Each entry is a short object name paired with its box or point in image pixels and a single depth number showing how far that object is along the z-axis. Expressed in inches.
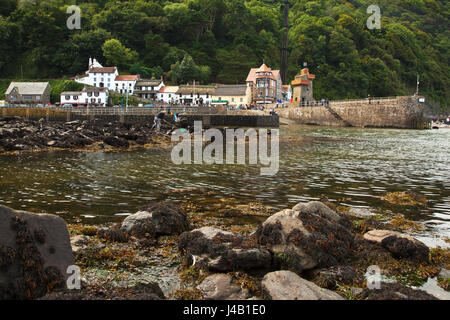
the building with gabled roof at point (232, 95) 3695.9
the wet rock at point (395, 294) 202.4
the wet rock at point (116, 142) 1189.1
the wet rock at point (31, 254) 207.9
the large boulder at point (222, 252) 265.3
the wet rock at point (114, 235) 323.9
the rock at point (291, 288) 209.9
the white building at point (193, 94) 3757.4
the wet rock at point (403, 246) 287.9
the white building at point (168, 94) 3799.2
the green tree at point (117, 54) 4131.4
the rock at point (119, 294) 195.4
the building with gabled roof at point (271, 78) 3846.0
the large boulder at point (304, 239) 272.7
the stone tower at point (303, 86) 3422.7
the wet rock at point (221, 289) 228.3
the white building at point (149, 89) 3853.3
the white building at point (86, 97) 3334.2
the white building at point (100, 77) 3838.6
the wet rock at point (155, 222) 346.0
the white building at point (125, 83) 3857.5
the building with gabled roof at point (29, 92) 3235.7
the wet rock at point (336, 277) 247.0
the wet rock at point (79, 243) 292.7
